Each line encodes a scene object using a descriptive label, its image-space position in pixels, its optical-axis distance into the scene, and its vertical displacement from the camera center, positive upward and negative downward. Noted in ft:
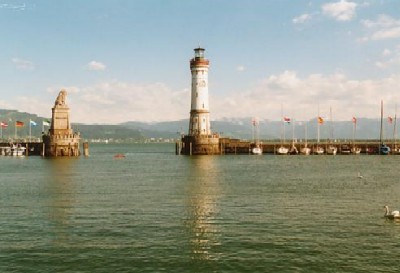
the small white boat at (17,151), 555.28 -9.80
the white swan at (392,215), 148.56 -21.34
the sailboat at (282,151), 587.27 -10.04
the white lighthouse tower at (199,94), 494.59 +46.80
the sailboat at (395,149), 570.21 -7.99
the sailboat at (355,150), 588.50 -8.84
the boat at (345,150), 590.55 -8.90
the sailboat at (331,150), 578.25 -8.73
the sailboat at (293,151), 593.42 -10.13
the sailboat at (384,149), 565.21 -7.35
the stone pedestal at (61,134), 483.10 +7.75
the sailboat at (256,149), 576.03 -7.68
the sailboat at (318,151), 586.86 -9.99
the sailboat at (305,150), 585.63 -8.90
